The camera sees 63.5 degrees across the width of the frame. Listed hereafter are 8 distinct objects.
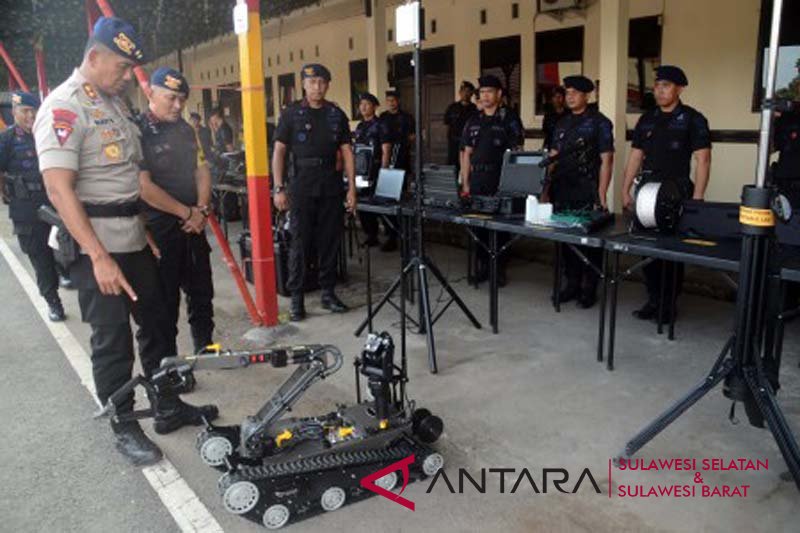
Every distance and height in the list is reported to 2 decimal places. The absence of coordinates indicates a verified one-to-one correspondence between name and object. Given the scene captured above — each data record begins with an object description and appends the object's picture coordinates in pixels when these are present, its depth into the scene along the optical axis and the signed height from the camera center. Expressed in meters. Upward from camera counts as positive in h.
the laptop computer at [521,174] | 4.68 -0.29
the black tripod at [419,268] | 3.79 -0.85
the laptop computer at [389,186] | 5.69 -0.44
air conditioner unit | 8.14 +1.63
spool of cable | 3.64 -0.41
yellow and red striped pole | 4.31 -0.17
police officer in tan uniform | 2.59 -0.23
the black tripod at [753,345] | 2.46 -0.86
